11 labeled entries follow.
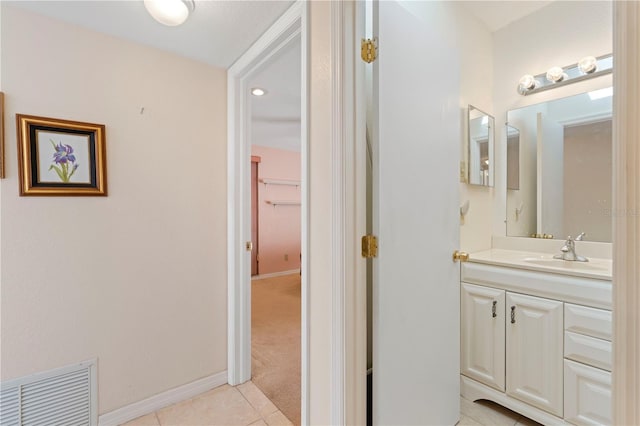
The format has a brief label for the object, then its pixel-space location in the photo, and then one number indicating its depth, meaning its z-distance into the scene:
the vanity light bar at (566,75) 1.76
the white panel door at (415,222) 1.12
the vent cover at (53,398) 1.34
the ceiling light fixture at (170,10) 1.23
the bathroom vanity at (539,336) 1.33
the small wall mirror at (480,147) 1.98
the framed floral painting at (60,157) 1.36
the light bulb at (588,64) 1.77
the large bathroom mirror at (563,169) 1.77
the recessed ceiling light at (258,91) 2.66
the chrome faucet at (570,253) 1.71
